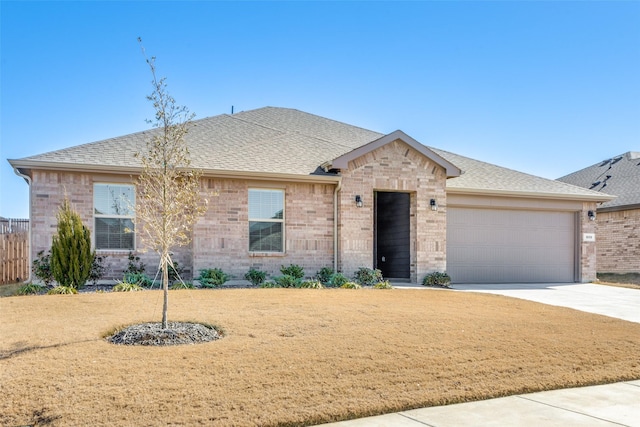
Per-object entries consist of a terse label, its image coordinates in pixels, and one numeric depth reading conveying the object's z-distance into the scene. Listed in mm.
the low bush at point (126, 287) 11039
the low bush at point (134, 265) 12891
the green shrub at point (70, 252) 11094
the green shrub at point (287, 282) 12656
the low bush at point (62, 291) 10289
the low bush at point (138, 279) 11963
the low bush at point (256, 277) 13164
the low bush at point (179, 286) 11670
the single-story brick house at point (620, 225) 20062
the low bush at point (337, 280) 13180
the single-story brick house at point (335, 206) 13016
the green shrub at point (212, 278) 12423
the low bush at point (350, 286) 12688
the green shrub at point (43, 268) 11953
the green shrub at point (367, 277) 13938
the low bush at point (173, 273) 12914
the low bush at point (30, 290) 10750
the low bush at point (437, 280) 14711
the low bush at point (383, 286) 12969
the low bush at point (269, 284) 12430
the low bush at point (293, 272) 13602
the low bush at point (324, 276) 13914
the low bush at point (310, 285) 12515
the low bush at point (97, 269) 12466
